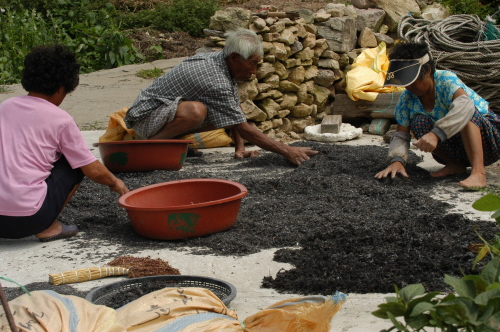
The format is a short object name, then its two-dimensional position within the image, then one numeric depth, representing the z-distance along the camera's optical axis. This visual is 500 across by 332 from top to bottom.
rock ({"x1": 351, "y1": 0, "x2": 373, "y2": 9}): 7.83
